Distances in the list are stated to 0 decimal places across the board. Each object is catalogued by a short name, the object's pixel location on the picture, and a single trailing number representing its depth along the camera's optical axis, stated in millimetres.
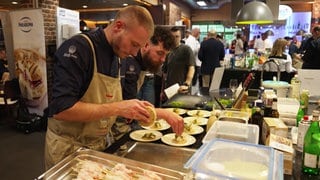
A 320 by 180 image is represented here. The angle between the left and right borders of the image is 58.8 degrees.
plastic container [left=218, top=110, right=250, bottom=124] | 1620
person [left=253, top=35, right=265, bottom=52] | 8334
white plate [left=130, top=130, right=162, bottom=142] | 1604
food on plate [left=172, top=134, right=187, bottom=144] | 1582
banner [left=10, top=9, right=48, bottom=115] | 4703
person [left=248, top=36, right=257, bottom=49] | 10700
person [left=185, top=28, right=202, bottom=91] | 6824
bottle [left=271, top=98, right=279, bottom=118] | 1656
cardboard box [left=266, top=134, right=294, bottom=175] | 1216
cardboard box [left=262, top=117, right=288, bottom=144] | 1408
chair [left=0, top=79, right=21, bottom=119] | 4895
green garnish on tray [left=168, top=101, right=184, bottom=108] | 2500
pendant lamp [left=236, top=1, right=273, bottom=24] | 4672
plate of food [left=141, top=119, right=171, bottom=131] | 1844
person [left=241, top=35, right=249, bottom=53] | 9133
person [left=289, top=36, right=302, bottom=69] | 6663
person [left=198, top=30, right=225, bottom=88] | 6152
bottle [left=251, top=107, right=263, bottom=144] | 1661
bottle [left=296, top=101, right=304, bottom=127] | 1764
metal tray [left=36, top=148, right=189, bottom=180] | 1076
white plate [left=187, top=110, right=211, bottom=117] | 2189
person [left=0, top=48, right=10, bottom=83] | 5547
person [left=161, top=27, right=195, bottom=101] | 4492
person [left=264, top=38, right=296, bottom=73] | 4945
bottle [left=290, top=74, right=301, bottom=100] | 2267
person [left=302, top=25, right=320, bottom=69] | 5406
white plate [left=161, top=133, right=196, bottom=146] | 1563
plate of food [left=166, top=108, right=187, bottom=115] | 2280
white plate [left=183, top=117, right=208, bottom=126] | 1973
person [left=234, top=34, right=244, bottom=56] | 8443
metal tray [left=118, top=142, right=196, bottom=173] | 1351
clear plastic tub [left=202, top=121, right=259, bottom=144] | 1379
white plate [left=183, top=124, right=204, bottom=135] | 1765
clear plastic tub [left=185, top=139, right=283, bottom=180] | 858
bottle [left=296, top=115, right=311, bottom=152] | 1389
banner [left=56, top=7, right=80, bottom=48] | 4739
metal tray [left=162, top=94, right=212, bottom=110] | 2490
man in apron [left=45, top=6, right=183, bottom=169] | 1273
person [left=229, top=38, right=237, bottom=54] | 9886
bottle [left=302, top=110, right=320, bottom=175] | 1214
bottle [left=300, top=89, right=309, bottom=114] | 2055
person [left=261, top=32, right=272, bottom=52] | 8280
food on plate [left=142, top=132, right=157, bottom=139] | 1641
